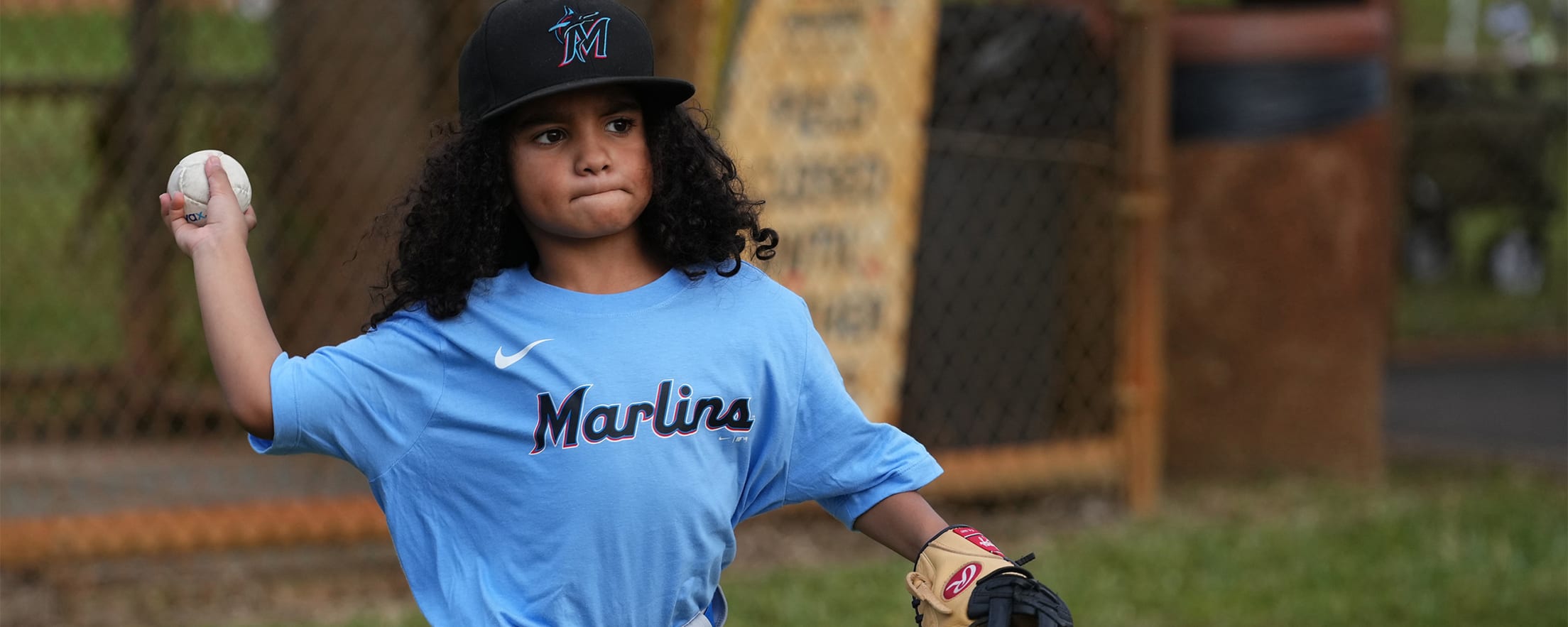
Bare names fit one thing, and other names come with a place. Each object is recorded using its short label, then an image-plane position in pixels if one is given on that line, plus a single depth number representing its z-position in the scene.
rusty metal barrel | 11.93
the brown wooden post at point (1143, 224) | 11.05
